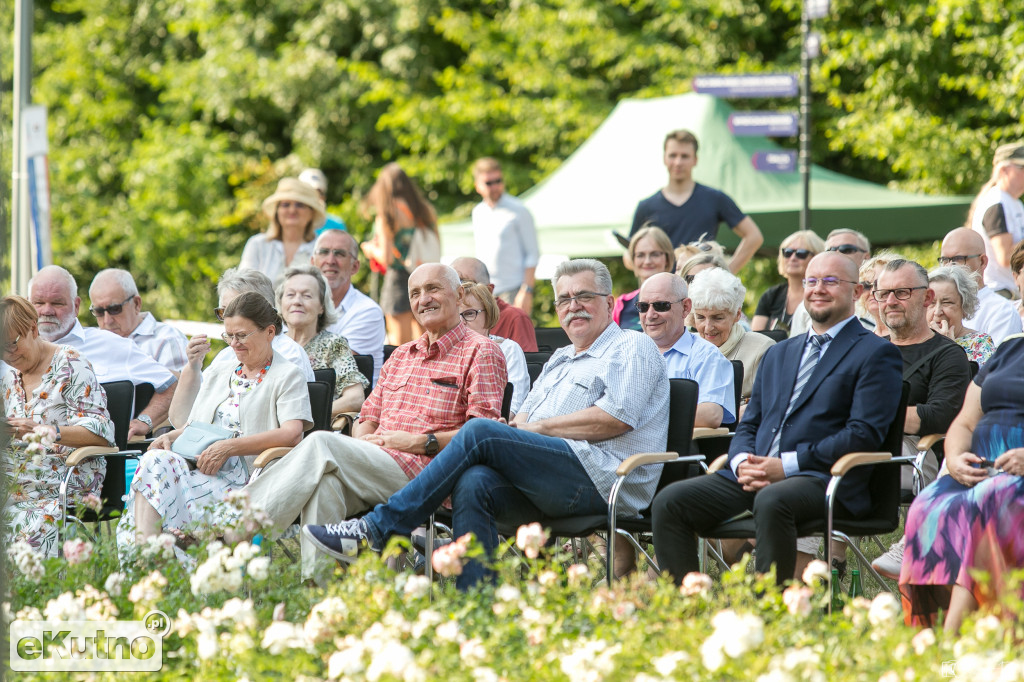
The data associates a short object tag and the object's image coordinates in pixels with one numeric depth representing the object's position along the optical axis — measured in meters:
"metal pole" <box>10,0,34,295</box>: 23.81
